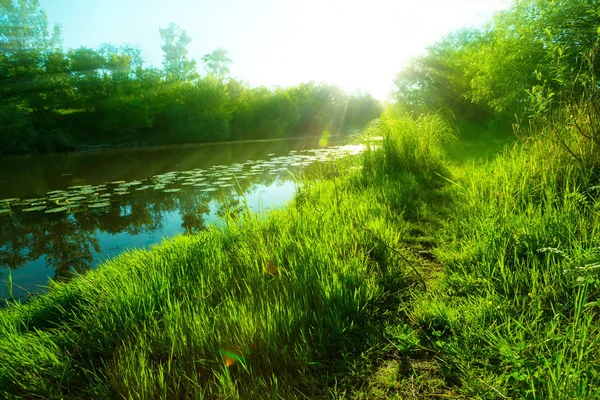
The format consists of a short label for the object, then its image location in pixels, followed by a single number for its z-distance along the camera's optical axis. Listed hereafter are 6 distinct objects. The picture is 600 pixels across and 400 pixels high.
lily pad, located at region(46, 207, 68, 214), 5.85
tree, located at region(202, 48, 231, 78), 62.91
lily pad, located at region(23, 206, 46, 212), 6.16
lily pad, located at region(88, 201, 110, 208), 6.38
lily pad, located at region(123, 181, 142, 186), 8.62
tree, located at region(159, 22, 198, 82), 60.69
